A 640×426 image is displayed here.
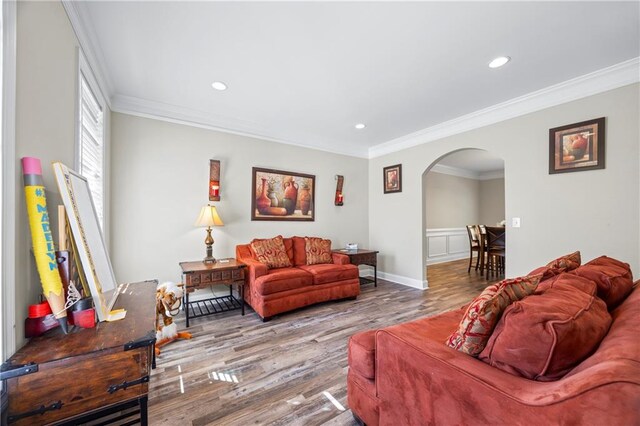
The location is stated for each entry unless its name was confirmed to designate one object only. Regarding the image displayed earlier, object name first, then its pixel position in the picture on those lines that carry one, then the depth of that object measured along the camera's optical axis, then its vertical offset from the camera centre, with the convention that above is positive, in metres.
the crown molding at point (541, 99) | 2.42 +1.34
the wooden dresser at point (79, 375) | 0.84 -0.59
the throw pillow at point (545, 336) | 0.81 -0.42
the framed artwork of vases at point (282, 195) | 3.90 +0.32
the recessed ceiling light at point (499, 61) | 2.30 +1.44
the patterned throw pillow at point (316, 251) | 3.76 -0.56
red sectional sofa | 0.63 -0.56
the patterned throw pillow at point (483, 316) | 1.01 -0.42
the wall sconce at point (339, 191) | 4.72 +0.44
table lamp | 3.18 -0.08
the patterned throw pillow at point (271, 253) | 3.36 -0.53
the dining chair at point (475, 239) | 5.41 -0.54
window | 1.93 +0.70
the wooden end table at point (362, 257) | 4.11 -0.72
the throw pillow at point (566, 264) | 1.57 -0.32
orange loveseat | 2.93 -0.86
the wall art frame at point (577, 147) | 2.57 +0.73
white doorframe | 0.91 +0.13
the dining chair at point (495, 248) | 4.66 -0.64
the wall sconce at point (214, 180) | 3.46 +0.48
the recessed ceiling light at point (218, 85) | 2.71 +1.42
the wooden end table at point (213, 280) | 2.81 -0.76
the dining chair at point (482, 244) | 5.16 -0.62
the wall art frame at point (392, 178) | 4.57 +0.67
